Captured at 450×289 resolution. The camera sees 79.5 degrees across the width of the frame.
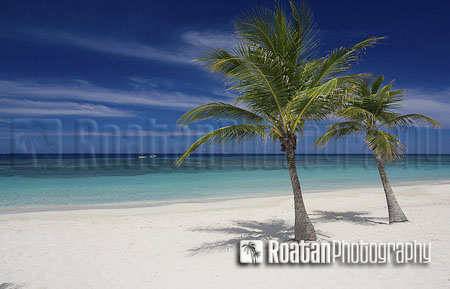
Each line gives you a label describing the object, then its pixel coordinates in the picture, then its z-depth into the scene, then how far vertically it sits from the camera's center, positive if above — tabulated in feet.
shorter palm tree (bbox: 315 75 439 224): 21.71 +2.36
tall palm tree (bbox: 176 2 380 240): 16.96 +4.17
